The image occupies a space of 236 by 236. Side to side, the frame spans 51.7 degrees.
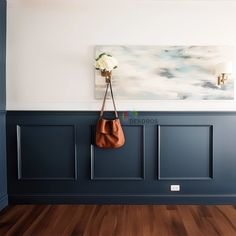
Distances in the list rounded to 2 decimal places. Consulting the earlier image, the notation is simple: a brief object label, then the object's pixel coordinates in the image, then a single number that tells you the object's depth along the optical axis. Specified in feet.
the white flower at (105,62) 8.46
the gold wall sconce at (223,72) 8.64
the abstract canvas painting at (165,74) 9.19
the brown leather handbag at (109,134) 8.64
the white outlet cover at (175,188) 9.35
